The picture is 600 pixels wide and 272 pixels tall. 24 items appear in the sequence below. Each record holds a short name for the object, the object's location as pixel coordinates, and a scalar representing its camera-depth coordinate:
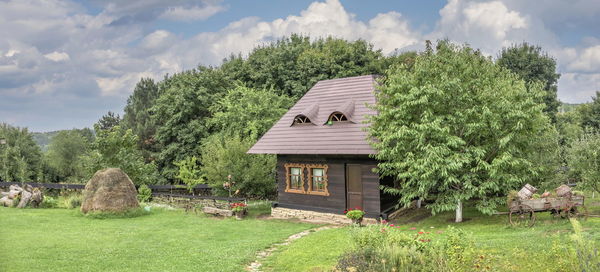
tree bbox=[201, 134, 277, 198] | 26.73
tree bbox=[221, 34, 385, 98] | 35.34
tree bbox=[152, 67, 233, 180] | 35.75
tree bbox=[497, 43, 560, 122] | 39.09
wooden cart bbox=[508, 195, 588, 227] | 14.03
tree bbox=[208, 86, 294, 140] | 31.17
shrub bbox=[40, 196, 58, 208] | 26.17
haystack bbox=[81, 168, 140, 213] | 22.36
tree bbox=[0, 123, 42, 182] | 41.12
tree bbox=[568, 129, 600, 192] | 15.45
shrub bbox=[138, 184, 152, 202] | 28.42
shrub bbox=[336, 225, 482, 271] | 8.70
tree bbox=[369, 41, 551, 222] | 15.85
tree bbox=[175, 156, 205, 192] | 29.70
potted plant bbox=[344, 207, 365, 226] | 18.38
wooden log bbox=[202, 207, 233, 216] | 22.31
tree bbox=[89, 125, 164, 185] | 28.00
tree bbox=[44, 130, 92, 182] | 54.09
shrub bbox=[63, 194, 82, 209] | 26.08
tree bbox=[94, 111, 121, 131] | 68.19
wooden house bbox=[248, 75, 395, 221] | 19.47
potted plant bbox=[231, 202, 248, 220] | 22.05
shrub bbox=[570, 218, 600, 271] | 7.27
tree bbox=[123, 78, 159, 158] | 47.22
